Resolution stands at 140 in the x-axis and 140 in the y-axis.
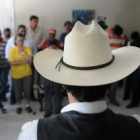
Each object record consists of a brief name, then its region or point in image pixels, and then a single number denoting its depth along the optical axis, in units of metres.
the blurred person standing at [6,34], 4.27
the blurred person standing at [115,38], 3.99
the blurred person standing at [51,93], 3.38
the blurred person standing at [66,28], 4.49
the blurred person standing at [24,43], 3.75
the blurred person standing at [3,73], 3.62
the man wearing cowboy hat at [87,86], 0.93
